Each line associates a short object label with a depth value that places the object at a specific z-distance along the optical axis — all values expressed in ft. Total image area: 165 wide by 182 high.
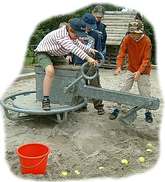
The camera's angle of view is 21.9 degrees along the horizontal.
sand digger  14.99
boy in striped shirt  15.37
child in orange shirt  16.56
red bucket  11.96
